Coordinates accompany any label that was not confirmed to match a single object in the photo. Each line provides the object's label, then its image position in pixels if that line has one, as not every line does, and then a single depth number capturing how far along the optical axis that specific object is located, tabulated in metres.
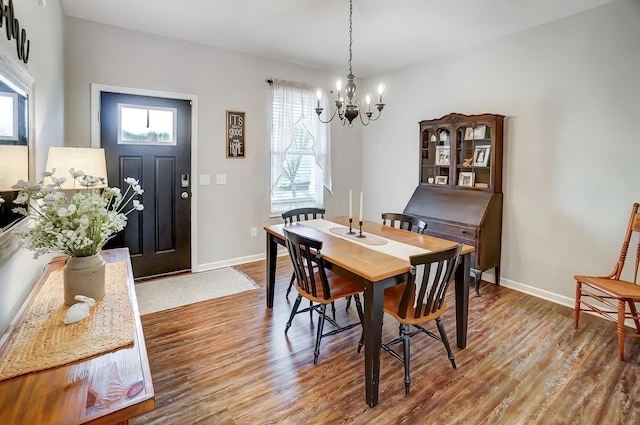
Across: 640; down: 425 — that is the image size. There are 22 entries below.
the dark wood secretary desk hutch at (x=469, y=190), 3.60
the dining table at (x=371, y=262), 1.95
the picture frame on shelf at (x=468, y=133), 3.83
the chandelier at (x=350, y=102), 2.82
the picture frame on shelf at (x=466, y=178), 3.86
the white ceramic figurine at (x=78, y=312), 1.33
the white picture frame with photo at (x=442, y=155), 4.11
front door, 3.68
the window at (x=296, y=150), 4.68
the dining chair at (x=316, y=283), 2.26
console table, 0.87
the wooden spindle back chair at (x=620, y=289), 2.44
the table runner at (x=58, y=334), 1.10
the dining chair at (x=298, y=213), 3.46
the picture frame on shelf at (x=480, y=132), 3.75
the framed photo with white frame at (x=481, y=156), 3.73
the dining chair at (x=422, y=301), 1.94
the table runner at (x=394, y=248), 2.31
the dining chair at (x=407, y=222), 3.02
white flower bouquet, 1.31
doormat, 3.34
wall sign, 4.34
